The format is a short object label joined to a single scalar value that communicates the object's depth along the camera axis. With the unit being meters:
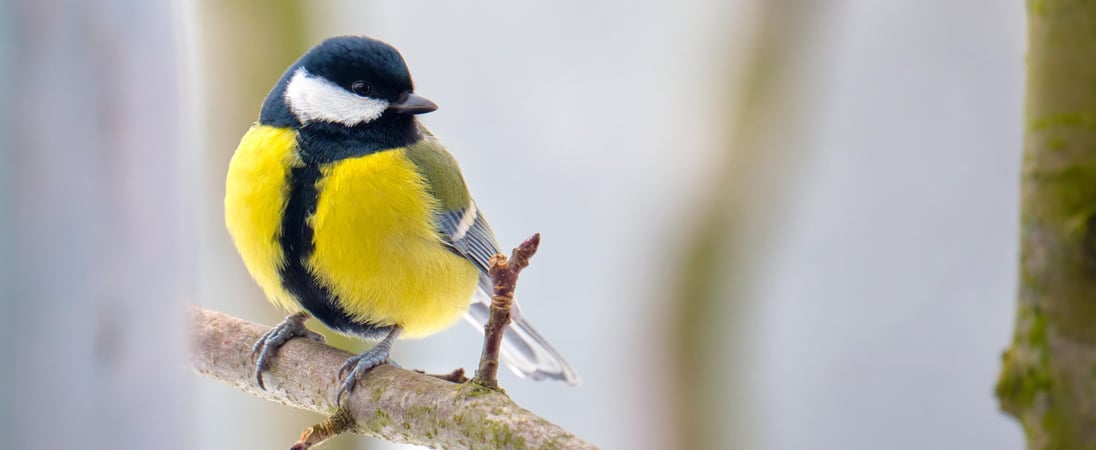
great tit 2.99
